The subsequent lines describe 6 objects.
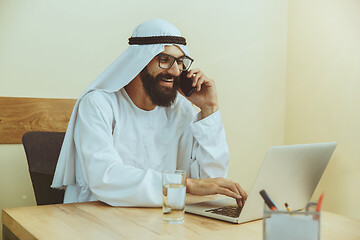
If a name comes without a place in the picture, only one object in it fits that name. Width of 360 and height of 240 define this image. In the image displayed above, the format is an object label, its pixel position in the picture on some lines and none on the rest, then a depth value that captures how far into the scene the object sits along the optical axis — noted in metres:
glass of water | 1.30
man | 1.88
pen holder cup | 0.81
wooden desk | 1.17
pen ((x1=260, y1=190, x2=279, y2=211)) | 0.87
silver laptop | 1.18
